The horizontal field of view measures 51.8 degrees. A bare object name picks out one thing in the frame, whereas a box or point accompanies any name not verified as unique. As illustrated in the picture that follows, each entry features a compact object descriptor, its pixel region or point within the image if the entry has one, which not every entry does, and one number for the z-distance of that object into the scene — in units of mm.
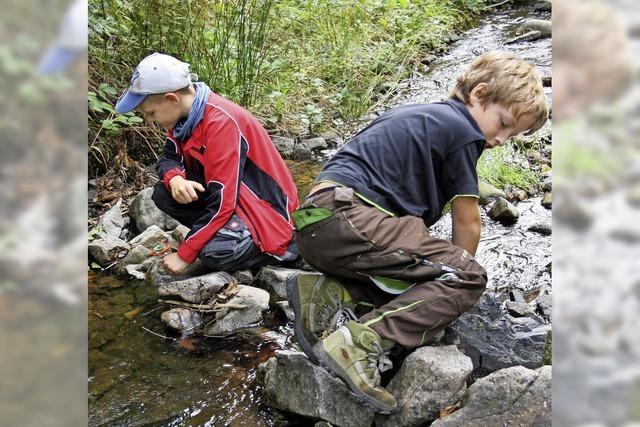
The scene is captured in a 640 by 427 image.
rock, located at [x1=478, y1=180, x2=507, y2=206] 4062
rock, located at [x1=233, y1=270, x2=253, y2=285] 3158
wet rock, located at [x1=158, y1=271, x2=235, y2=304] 2971
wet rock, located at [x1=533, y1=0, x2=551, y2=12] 9023
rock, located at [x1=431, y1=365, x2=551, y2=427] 1807
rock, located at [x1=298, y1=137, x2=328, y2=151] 5270
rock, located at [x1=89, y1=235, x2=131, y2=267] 3445
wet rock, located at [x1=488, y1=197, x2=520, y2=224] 3768
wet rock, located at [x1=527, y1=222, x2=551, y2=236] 3603
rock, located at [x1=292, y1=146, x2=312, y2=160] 5105
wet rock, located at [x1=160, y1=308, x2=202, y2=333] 2809
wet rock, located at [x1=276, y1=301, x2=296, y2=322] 2846
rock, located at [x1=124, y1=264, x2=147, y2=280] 3287
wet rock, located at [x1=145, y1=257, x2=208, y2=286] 3209
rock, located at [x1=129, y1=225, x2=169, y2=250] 3588
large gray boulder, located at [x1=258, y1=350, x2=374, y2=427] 2098
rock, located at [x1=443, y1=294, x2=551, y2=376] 2422
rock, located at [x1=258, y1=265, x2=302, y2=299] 3105
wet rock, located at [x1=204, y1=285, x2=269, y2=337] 2785
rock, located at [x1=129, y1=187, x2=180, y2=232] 3900
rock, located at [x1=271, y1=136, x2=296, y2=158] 5102
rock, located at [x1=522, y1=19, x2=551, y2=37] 7785
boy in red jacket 3055
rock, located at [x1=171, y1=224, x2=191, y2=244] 3564
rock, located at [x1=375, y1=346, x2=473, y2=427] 1999
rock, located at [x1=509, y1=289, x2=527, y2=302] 2889
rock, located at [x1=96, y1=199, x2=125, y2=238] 3830
